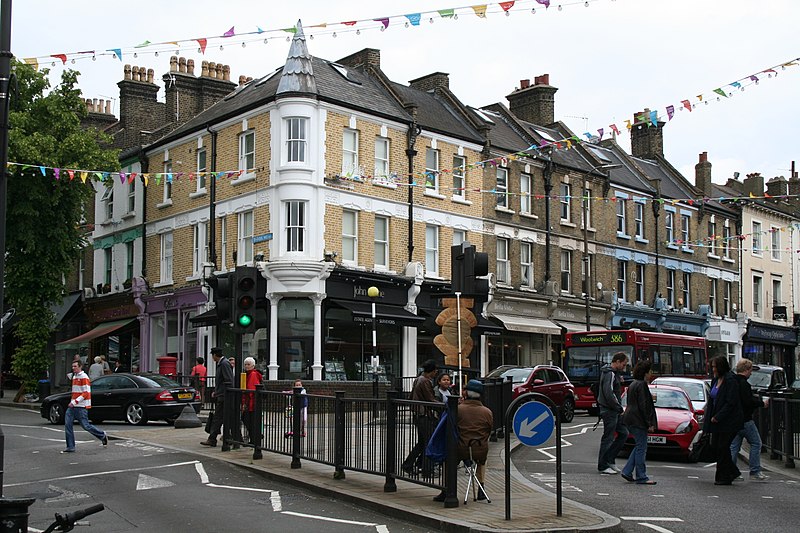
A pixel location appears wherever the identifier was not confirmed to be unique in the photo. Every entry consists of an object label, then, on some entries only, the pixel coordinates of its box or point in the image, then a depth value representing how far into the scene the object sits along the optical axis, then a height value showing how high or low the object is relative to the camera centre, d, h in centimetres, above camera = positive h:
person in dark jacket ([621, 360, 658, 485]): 1387 -136
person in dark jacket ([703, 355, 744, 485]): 1403 -145
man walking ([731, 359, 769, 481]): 1434 -151
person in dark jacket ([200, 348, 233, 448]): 1741 -126
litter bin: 3359 -226
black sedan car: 2392 -192
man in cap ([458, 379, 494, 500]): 1119 -121
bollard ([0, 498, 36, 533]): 631 -125
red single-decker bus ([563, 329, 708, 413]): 3222 -102
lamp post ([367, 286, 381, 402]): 2809 +75
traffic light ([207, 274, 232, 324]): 1703 +41
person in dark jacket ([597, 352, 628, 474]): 1491 -143
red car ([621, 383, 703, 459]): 1766 -201
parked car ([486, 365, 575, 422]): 2741 -172
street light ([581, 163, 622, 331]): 4147 +383
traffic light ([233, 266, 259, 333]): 1686 +39
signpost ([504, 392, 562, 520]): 1046 -109
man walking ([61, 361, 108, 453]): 1797 -149
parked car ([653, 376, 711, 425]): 2155 -146
